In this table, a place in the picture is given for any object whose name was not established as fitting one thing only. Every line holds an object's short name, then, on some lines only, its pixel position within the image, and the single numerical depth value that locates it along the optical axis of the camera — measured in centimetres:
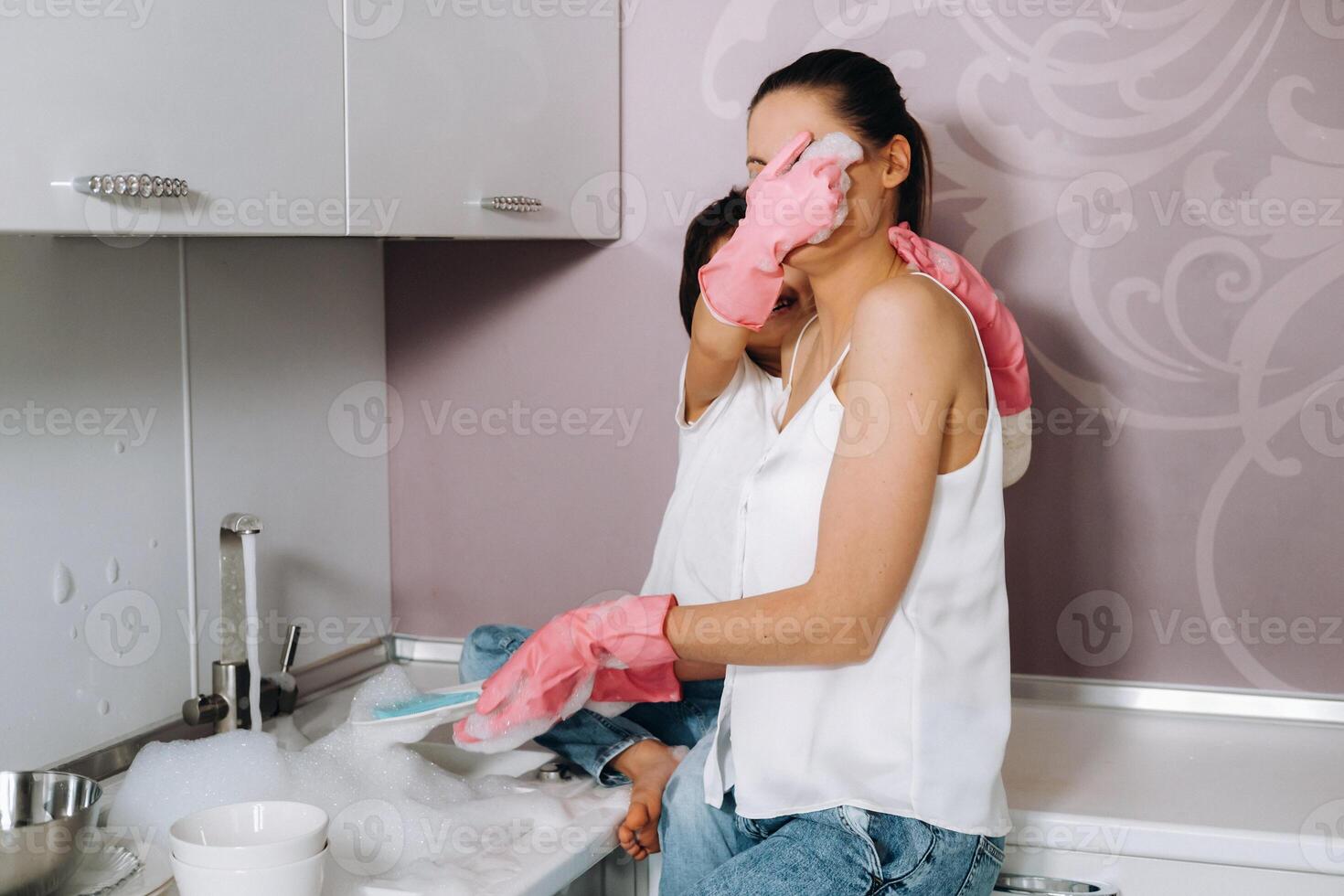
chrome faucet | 142
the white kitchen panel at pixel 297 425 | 148
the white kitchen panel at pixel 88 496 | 122
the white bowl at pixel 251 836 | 89
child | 133
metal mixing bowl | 94
